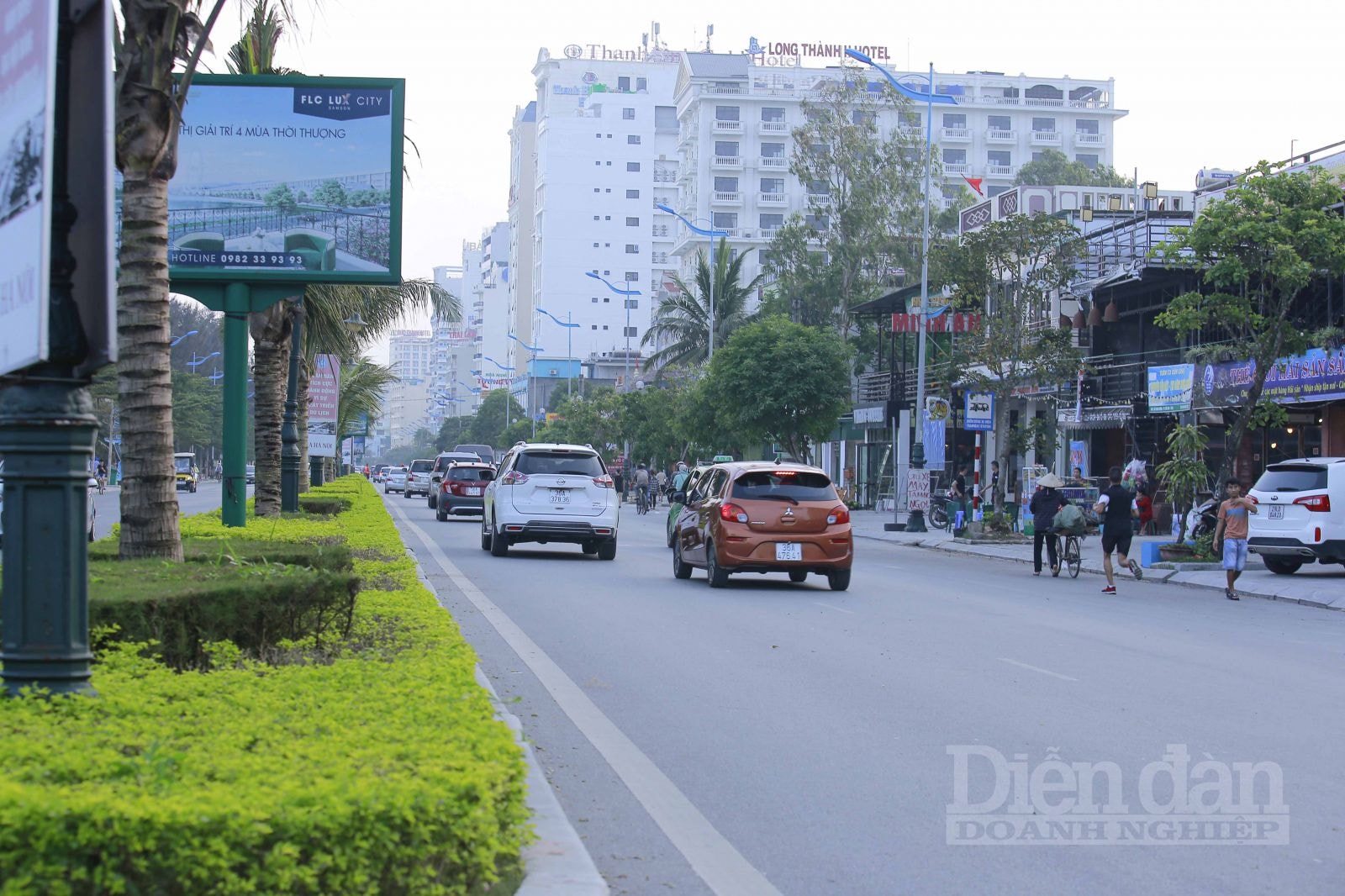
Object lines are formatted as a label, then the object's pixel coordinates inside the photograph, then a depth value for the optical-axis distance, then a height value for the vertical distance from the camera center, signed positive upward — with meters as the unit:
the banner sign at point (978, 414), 40.00 +1.38
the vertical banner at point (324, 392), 37.94 +1.85
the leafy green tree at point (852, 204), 63.28 +11.31
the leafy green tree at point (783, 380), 50.09 +2.85
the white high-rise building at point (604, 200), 162.25 +29.16
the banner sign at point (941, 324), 40.47 +4.32
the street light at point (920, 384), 39.66 +2.28
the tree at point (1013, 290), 34.38 +4.17
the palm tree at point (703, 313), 72.00 +7.54
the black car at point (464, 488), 40.28 -0.71
